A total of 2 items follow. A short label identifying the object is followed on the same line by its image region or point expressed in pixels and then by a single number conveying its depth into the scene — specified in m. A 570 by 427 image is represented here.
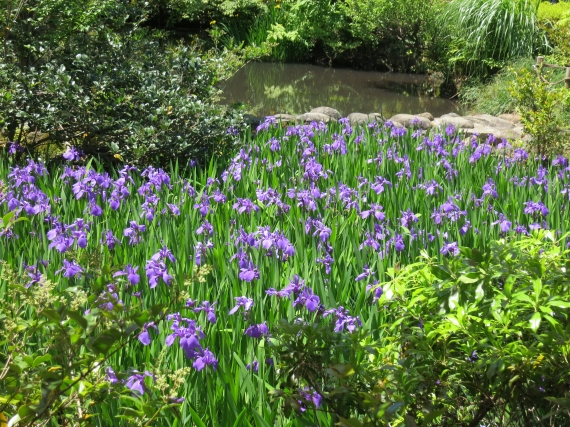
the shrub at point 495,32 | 11.74
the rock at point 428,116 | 8.67
